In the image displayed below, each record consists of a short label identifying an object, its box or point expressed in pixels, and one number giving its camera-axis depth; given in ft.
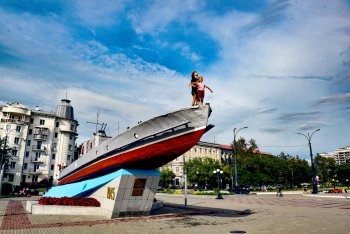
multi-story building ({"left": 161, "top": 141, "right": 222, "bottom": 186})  253.44
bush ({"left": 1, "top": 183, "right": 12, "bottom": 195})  118.67
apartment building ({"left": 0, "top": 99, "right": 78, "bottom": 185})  179.73
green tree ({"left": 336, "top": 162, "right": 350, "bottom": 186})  282.97
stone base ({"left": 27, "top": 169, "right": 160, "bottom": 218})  47.60
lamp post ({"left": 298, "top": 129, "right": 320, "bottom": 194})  136.05
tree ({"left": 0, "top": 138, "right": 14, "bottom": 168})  140.67
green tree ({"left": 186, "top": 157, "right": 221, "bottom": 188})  208.95
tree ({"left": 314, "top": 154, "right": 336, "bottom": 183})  311.99
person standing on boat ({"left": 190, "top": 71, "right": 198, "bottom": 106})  43.75
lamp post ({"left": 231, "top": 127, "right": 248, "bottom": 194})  127.46
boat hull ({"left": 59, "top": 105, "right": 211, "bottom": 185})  43.14
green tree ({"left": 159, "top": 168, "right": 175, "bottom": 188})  222.48
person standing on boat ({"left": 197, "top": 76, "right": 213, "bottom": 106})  43.32
